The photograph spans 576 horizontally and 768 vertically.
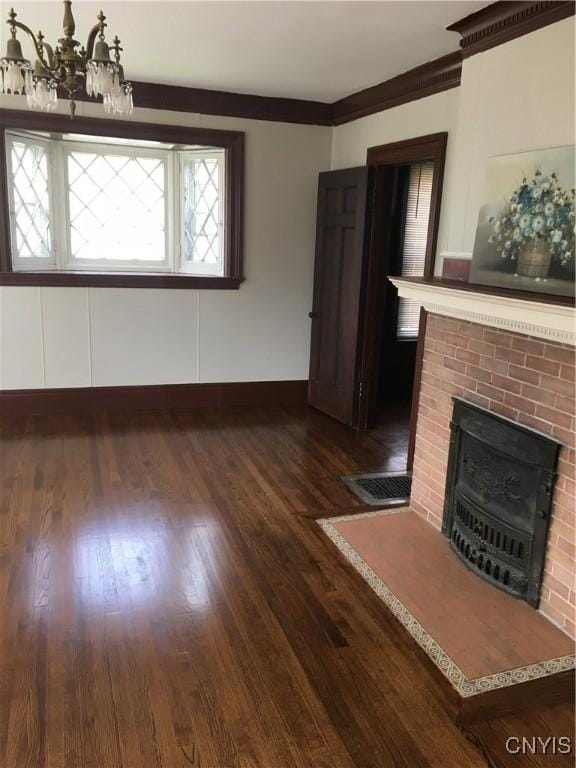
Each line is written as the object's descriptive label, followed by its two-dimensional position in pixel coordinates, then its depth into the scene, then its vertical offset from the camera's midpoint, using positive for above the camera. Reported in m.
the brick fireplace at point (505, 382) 2.34 -0.55
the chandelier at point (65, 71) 2.26 +0.64
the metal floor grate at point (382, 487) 3.62 -1.44
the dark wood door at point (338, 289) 4.59 -0.30
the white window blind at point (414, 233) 5.55 +0.21
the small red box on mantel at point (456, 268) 3.01 -0.06
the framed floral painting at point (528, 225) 2.37 +0.15
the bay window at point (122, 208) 4.67 +0.28
